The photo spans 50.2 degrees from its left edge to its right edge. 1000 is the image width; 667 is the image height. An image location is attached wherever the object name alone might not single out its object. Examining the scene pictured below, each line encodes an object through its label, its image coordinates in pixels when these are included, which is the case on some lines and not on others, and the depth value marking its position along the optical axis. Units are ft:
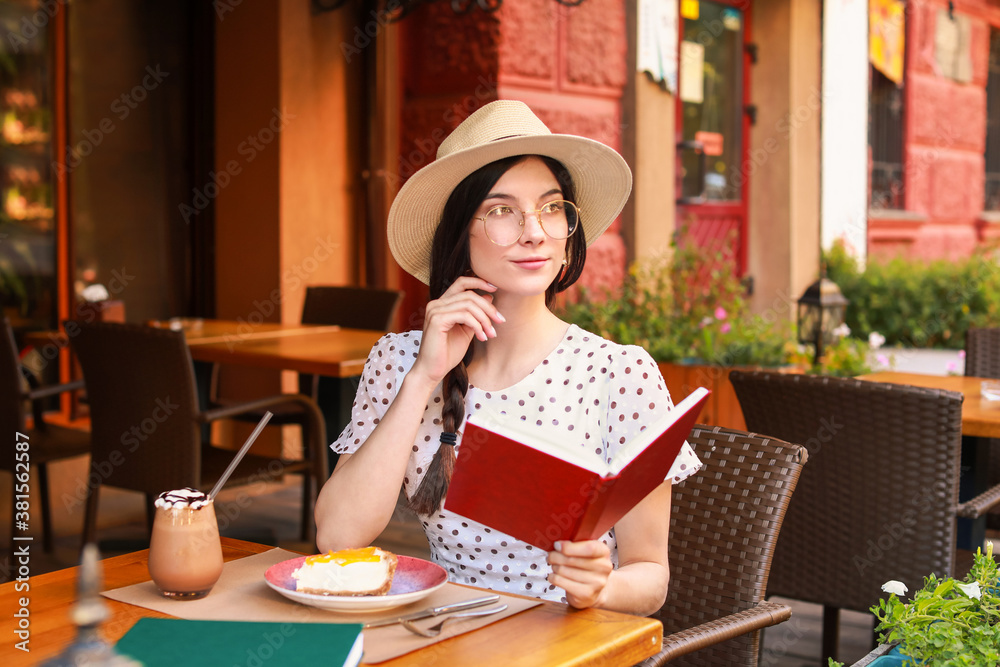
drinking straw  5.06
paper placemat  3.96
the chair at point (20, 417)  12.08
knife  4.13
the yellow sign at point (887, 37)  27.37
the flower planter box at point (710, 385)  14.53
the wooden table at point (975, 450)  8.71
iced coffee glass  4.35
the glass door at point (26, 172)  15.16
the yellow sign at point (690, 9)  21.65
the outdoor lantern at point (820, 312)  12.77
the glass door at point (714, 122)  22.06
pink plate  4.19
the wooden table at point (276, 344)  11.73
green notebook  3.68
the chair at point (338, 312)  14.89
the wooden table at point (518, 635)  3.84
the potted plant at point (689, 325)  14.73
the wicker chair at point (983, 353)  12.26
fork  4.00
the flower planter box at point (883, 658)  5.18
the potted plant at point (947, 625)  4.74
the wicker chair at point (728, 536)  5.69
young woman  5.48
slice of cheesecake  4.31
